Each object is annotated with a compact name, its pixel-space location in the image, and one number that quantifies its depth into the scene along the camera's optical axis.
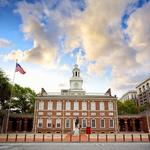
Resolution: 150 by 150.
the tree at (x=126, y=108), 49.77
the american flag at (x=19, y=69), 22.63
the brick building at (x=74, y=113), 32.21
